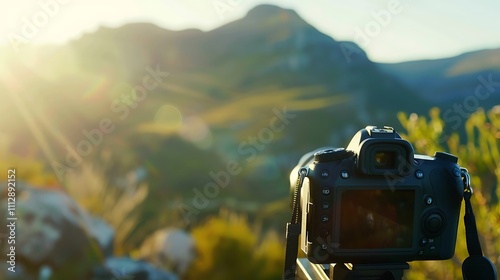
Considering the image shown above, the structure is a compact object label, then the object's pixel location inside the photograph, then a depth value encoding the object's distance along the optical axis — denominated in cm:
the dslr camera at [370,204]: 90
